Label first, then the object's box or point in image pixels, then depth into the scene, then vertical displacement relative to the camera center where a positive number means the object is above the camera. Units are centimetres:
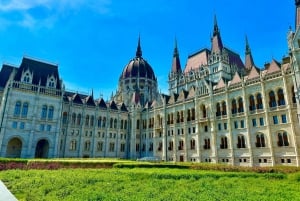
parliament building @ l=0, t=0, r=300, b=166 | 4041 +927
